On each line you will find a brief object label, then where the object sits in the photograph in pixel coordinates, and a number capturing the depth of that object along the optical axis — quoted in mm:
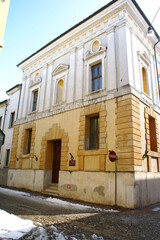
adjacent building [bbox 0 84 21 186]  16955
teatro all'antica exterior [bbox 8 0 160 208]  8688
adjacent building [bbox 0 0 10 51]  4475
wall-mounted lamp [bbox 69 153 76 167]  10292
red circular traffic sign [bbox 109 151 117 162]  8207
